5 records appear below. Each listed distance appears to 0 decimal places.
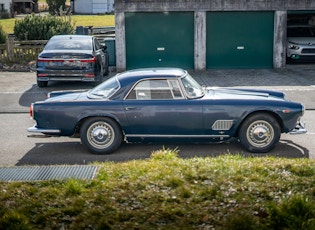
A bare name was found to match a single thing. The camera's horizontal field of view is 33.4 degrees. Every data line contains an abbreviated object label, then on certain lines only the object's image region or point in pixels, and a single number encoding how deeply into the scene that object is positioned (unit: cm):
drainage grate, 695
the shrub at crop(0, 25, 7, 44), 2389
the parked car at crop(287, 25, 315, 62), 2069
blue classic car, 905
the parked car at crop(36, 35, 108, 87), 1547
